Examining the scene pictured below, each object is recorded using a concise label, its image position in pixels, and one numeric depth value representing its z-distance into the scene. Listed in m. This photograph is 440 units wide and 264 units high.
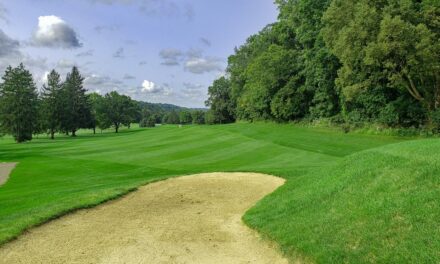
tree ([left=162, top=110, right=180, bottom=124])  184.75
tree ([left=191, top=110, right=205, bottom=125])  145.12
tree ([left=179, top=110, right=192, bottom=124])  171.61
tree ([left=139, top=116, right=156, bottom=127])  163.52
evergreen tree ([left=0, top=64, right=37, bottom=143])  71.19
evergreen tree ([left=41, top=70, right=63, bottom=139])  81.50
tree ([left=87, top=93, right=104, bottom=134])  100.85
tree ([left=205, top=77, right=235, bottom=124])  100.31
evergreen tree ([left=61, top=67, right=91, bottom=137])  84.75
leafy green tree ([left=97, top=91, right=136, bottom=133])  106.31
